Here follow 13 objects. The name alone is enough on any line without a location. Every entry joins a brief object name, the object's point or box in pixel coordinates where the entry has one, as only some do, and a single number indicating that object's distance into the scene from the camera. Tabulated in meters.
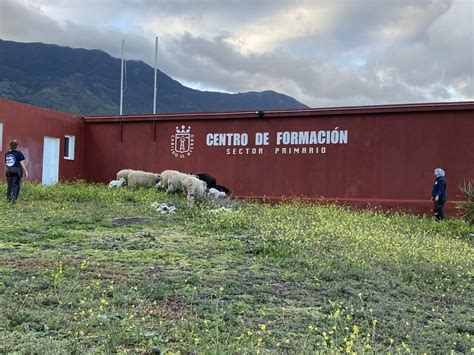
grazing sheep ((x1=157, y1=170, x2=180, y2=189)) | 15.49
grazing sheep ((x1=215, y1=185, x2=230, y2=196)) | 16.55
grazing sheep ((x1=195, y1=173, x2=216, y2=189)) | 16.19
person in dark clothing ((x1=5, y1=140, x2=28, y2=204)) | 11.76
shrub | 12.81
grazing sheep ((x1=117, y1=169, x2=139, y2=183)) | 17.48
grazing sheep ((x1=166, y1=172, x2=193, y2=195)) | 14.98
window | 19.30
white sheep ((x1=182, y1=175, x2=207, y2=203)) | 13.46
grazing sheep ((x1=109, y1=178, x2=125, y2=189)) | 16.98
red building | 15.08
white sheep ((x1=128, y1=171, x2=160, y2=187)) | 16.77
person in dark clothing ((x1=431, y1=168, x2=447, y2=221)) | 13.33
